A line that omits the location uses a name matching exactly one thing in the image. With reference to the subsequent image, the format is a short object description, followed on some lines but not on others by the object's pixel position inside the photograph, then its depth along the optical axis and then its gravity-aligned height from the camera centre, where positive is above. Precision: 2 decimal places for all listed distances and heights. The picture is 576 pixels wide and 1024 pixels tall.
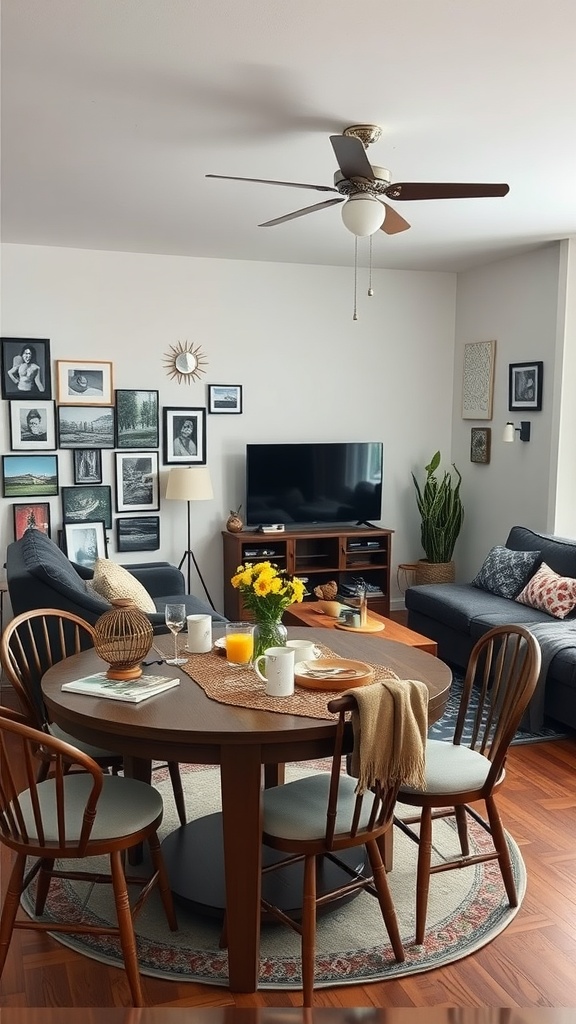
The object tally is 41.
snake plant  6.66 -0.68
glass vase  2.72 -0.66
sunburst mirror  6.06 +0.48
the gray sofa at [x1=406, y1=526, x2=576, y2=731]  4.19 -1.08
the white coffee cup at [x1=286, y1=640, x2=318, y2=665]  2.73 -0.72
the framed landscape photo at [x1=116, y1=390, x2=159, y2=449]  5.97 +0.06
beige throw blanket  2.12 -0.78
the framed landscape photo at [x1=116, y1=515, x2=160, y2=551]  6.05 -0.75
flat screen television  6.23 -0.40
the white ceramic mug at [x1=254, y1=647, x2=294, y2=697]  2.41 -0.69
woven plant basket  6.68 -1.11
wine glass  2.71 -0.60
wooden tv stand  6.09 -0.93
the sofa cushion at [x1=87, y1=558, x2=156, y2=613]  4.02 -0.76
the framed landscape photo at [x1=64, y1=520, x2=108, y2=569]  5.89 -0.80
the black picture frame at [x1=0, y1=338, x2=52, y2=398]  5.62 +0.39
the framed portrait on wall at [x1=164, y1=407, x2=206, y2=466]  6.12 -0.05
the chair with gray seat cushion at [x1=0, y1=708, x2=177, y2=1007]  2.06 -1.03
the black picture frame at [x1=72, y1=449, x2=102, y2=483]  5.88 -0.27
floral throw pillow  4.82 -0.93
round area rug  2.35 -1.49
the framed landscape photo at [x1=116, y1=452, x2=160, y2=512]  6.01 -0.38
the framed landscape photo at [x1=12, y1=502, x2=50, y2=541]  5.74 -0.61
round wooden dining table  2.15 -0.81
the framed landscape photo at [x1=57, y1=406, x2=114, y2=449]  5.82 +0.00
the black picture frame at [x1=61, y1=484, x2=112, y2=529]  5.88 -0.54
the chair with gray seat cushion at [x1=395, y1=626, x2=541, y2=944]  2.46 -1.02
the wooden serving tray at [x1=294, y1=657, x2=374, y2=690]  2.47 -0.73
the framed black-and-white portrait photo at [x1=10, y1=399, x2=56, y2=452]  5.70 +0.00
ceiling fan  3.20 +0.93
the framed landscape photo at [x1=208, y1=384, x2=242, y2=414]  6.22 +0.23
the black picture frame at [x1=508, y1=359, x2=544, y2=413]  5.79 +0.32
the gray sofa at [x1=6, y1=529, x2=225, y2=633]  3.51 -0.66
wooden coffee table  4.42 -1.09
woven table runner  2.32 -0.76
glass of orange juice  2.77 -0.71
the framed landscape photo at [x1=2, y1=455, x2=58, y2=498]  5.71 -0.33
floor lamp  5.79 -0.38
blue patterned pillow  5.30 -0.88
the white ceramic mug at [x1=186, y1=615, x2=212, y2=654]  2.88 -0.70
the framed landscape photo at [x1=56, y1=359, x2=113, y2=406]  5.79 +0.31
